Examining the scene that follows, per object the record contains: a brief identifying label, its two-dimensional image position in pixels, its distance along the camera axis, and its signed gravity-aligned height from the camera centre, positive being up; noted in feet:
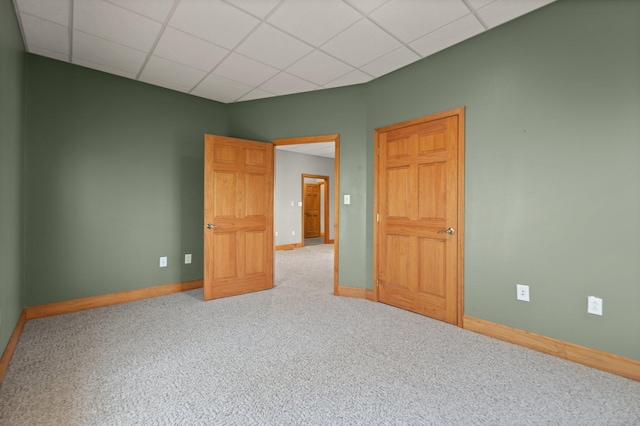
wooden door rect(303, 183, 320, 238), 33.04 -0.13
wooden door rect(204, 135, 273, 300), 11.79 -0.32
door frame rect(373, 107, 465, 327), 9.13 +0.21
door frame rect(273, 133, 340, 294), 12.50 +0.63
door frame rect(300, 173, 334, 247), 29.30 -0.11
